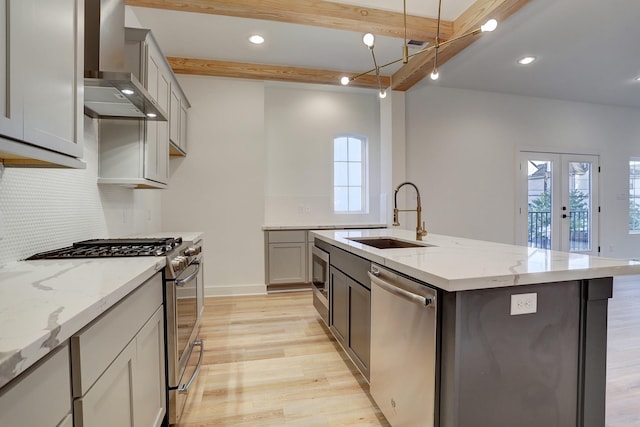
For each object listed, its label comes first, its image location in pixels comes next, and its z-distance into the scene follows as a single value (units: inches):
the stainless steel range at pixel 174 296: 60.7
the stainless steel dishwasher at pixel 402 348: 46.2
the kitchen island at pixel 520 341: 42.8
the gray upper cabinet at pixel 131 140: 86.0
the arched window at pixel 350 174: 190.2
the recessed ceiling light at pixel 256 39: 126.4
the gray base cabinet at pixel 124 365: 31.7
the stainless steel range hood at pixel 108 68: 60.5
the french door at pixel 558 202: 194.2
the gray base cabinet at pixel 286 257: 157.6
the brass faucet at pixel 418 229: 83.6
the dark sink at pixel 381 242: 93.6
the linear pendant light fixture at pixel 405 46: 68.6
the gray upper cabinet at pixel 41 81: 34.0
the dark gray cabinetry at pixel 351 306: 70.7
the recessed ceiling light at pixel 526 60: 141.4
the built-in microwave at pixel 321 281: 100.3
